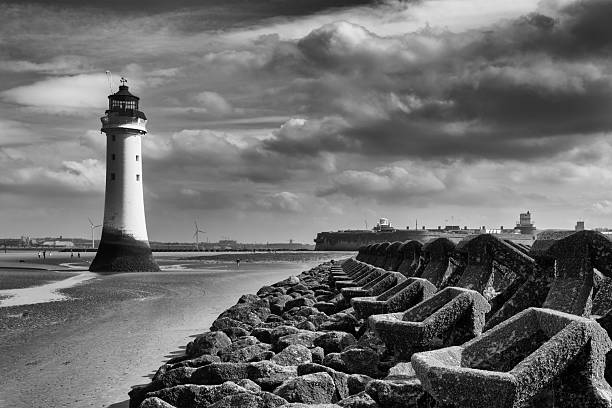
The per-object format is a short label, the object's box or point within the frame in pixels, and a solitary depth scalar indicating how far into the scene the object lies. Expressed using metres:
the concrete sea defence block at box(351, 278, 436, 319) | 7.72
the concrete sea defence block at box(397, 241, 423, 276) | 12.83
